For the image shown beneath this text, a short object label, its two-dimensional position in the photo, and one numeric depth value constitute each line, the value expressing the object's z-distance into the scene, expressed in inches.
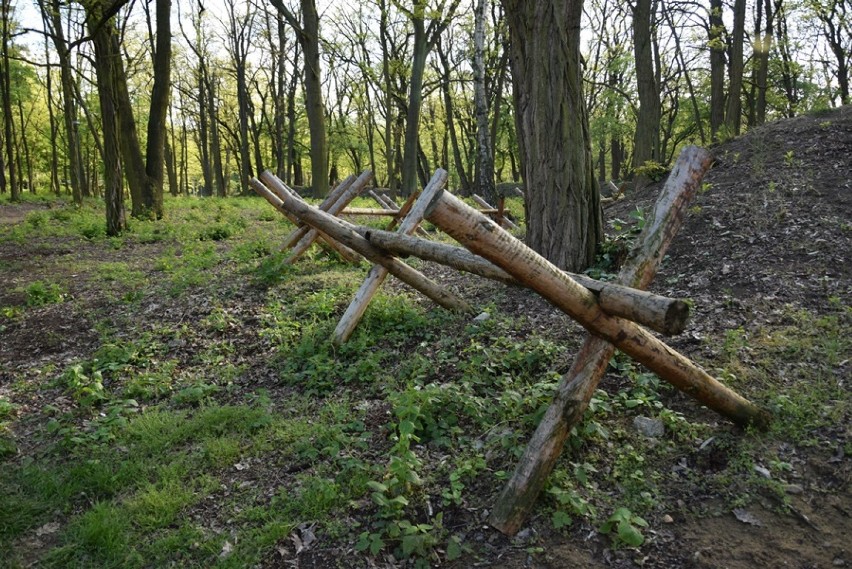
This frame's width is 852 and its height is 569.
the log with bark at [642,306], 96.3
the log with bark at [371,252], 215.6
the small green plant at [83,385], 186.7
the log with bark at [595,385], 118.2
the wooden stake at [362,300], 220.7
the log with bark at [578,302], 96.1
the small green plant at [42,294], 284.0
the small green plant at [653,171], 351.9
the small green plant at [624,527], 108.8
